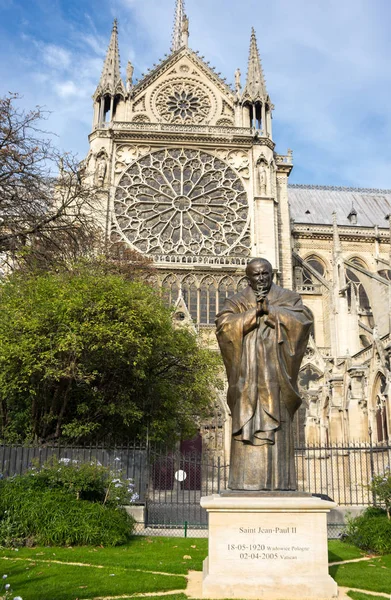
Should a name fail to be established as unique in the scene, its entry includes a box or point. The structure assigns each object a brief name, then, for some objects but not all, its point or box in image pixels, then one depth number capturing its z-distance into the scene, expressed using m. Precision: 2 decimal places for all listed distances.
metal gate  13.74
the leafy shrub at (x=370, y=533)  9.60
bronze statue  5.89
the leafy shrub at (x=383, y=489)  11.21
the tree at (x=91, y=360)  14.12
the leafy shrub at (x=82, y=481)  11.04
